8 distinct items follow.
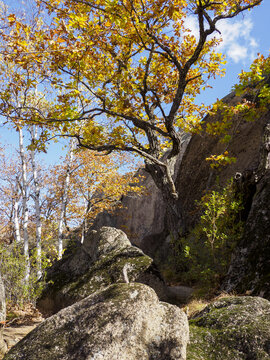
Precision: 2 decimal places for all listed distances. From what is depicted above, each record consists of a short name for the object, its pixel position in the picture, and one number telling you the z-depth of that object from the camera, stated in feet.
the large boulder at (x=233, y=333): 8.76
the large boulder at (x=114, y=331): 7.98
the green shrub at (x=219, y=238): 25.03
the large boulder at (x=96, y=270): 25.67
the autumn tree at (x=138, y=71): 26.25
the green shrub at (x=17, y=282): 27.02
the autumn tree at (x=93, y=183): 61.72
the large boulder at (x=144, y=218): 57.06
